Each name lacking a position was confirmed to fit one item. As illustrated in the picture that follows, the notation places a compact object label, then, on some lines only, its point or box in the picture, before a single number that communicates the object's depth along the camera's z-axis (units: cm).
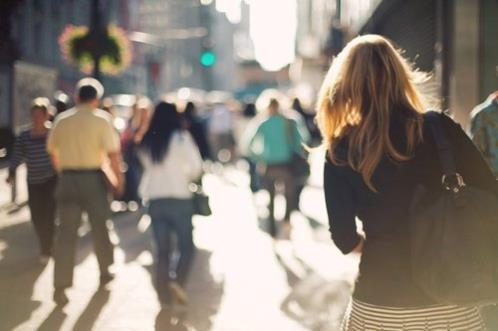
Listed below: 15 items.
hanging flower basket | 1936
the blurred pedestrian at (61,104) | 1080
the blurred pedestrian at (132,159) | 1380
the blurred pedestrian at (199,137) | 1226
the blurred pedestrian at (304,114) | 1522
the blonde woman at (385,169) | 287
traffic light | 2083
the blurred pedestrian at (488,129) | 483
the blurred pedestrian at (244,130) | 1412
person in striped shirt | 927
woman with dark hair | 691
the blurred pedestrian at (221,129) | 2392
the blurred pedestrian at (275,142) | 1102
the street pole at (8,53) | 3173
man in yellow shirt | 752
